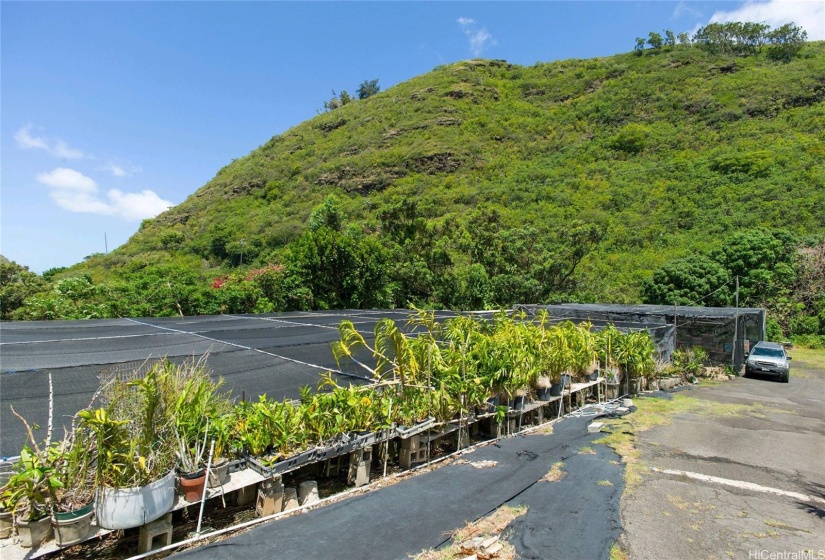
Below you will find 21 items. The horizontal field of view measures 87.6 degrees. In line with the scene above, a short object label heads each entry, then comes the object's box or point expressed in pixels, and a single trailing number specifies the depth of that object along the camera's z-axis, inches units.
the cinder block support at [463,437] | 180.5
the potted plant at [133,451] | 92.3
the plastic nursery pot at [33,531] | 86.9
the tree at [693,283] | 724.0
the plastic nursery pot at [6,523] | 90.8
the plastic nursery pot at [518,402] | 203.8
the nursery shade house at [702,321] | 474.6
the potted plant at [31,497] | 86.8
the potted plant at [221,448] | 111.0
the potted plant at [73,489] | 88.7
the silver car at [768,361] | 438.0
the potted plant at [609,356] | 290.9
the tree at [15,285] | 516.1
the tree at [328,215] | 740.6
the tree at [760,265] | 721.0
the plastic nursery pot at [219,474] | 110.2
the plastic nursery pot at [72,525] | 88.1
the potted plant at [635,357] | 308.5
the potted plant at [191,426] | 105.3
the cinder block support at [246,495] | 124.7
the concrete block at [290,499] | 123.4
